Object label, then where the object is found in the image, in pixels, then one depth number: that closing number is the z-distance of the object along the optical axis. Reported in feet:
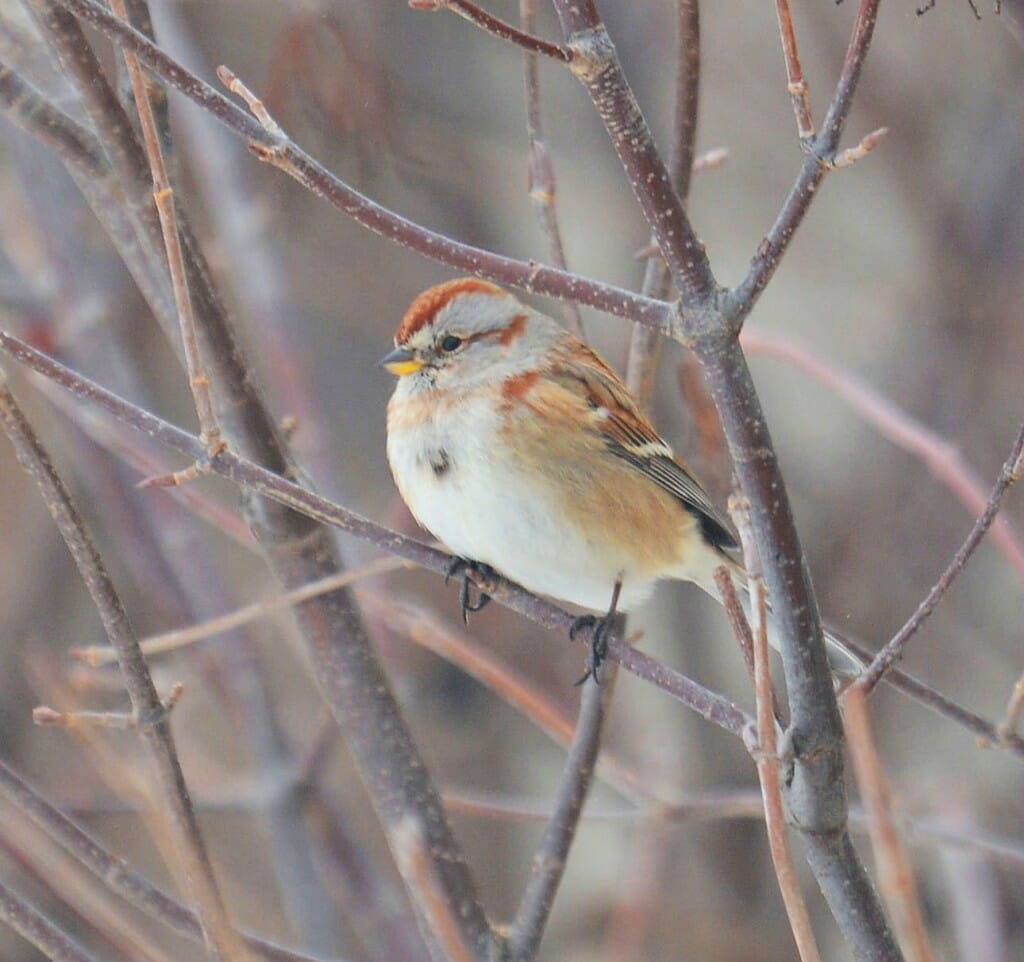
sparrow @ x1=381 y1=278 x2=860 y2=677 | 17.34
